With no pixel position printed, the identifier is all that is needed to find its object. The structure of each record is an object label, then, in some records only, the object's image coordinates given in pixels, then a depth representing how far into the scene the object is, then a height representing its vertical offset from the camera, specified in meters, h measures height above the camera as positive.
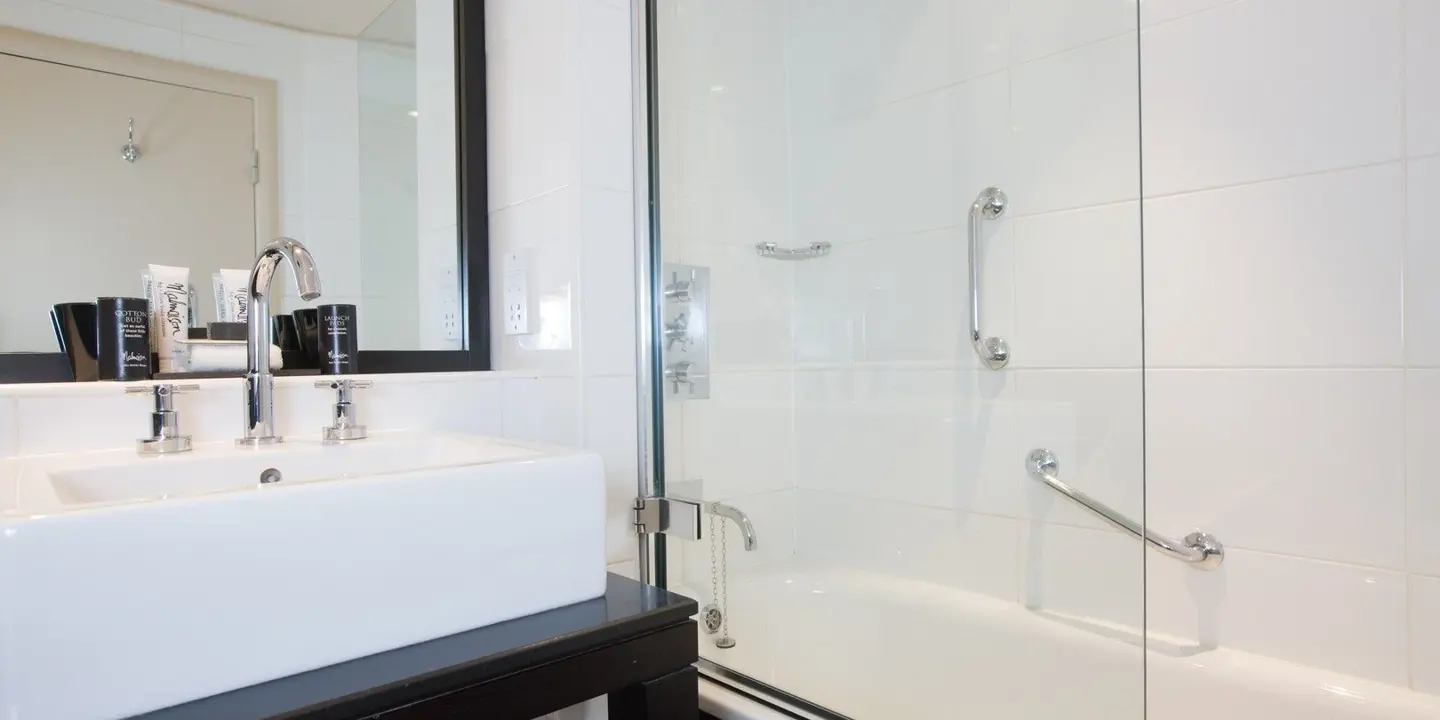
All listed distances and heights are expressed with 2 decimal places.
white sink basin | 0.56 -0.18
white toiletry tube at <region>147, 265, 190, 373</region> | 1.07 +0.07
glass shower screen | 1.22 +0.01
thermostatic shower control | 1.45 +0.04
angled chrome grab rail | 1.27 -0.35
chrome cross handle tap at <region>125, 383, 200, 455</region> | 0.96 -0.09
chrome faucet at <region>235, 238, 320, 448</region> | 1.00 +0.00
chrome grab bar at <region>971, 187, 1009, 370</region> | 1.44 +0.13
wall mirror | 1.04 +0.31
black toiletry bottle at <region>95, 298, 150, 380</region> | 0.99 +0.02
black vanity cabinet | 0.62 -0.28
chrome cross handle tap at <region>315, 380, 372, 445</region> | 1.11 -0.09
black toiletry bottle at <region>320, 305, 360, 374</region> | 1.19 +0.02
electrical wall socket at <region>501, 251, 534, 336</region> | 1.38 +0.11
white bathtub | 1.15 -0.53
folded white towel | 1.07 +0.00
